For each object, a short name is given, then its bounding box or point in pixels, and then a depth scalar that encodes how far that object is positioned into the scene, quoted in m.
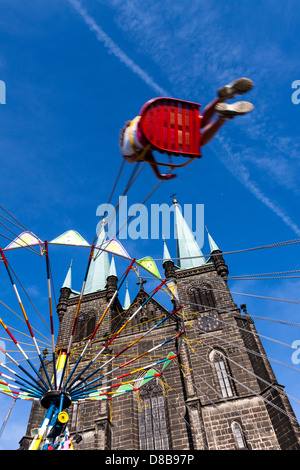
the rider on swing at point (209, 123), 4.03
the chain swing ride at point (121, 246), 4.35
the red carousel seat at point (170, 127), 4.34
